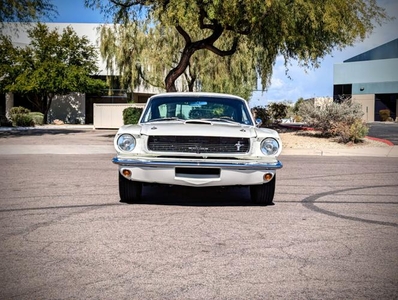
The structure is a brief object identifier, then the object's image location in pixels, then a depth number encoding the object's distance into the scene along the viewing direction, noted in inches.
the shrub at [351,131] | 818.8
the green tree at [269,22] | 796.6
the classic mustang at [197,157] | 282.5
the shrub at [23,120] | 1620.3
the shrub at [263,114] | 1128.8
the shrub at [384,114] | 2753.4
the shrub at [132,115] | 1037.3
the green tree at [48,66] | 1734.7
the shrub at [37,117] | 1772.0
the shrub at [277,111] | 1245.5
